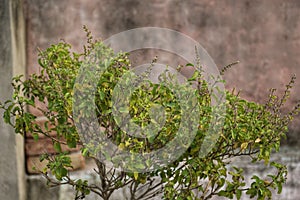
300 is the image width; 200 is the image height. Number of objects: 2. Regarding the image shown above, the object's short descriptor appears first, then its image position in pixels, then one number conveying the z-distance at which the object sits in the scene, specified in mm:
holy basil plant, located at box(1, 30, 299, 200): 6492
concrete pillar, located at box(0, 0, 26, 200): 8883
